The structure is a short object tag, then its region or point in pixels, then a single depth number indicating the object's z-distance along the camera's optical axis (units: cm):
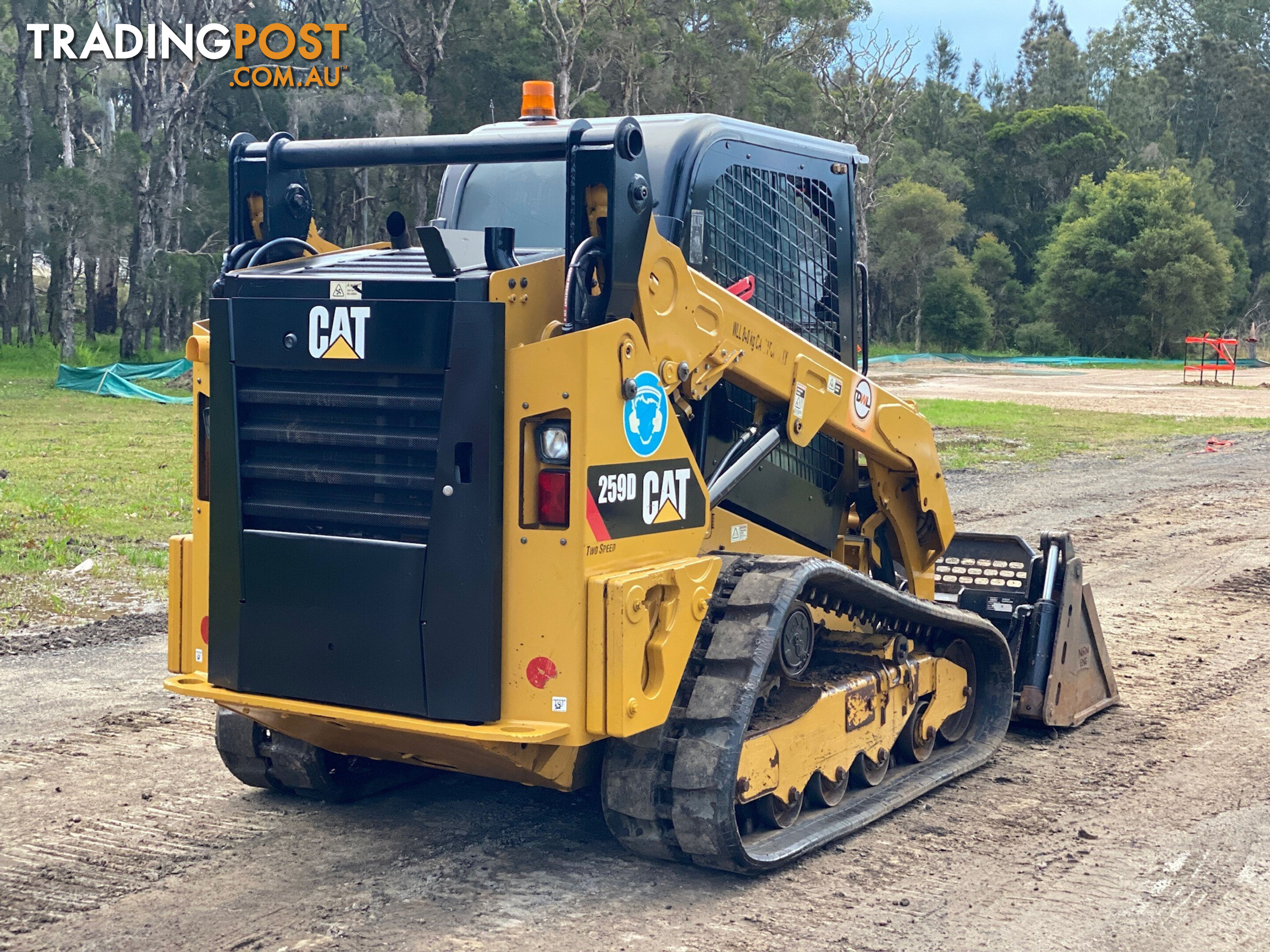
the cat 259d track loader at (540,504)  419
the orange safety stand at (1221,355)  3819
